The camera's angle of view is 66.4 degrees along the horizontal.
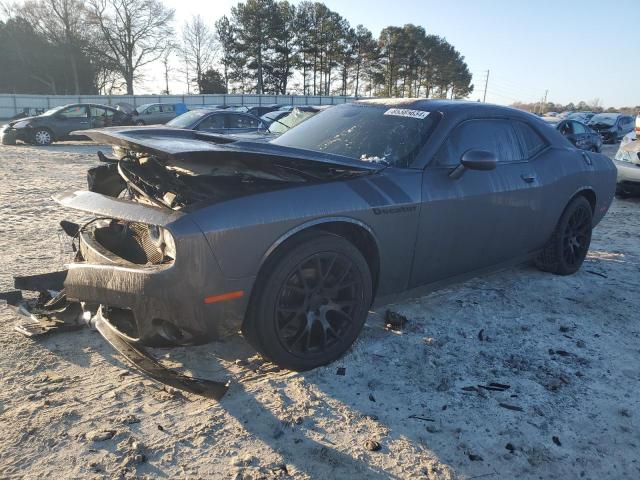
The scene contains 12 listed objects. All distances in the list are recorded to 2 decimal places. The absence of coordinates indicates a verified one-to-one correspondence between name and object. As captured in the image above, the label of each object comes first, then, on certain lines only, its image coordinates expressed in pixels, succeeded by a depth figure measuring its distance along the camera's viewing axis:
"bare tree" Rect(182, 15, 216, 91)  56.38
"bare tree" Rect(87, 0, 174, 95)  49.53
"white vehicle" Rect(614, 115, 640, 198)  9.28
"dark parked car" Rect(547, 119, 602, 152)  15.84
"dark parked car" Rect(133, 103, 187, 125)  22.53
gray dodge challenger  2.51
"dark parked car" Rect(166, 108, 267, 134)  12.66
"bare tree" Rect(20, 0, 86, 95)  47.91
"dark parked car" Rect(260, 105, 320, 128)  11.53
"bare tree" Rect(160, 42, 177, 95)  52.97
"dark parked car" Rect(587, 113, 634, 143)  26.36
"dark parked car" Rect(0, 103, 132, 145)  17.00
